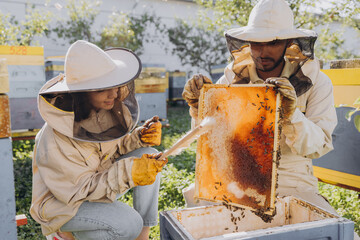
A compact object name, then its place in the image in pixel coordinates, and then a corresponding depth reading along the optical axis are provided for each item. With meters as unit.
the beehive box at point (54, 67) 7.16
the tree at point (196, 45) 15.45
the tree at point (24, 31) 6.98
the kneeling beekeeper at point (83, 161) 1.72
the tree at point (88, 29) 11.89
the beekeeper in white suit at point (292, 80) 1.82
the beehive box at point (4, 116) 2.19
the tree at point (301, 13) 5.23
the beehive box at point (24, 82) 5.73
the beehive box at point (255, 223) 1.26
